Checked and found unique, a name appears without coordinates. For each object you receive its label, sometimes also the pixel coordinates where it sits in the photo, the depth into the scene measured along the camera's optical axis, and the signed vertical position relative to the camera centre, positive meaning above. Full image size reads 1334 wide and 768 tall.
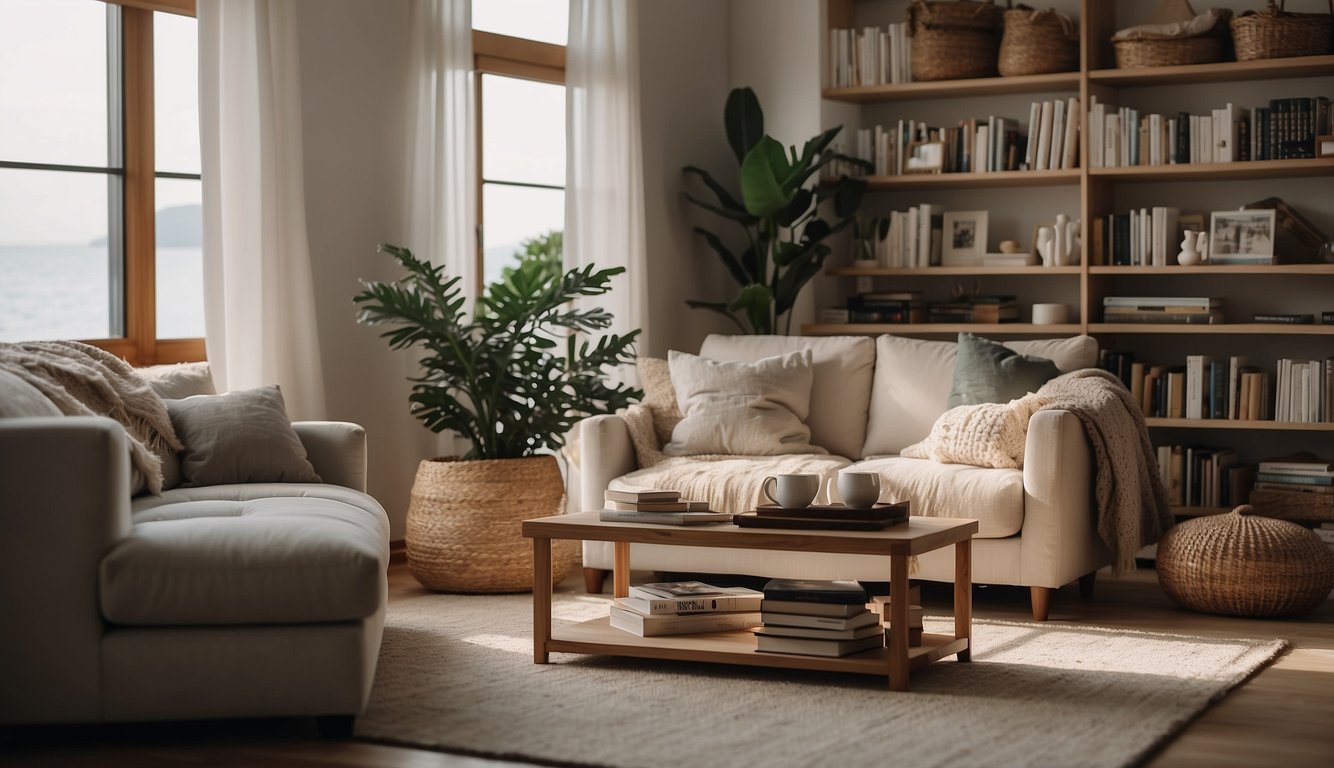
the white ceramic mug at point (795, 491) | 3.68 -0.38
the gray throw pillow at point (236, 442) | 4.12 -0.29
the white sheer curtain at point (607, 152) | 6.09 +0.70
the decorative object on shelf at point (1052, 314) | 6.32 +0.06
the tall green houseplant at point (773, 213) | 6.36 +0.49
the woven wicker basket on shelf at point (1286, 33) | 5.79 +1.09
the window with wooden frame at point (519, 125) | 6.04 +0.81
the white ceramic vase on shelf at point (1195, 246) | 6.02 +0.32
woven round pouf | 4.51 -0.69
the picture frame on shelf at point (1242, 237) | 5.90 +0.35
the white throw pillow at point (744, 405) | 5.17 -0.25
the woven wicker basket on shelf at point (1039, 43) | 6.27 +1.15
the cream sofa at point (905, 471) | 4.48 -0.43
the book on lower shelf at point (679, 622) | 3.86 -0.72
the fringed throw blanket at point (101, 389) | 3.70 -0.14
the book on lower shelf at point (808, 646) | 3.63 -0.73
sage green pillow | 4.96 -0.14
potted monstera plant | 5.01 -0.25
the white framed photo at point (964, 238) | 6.58 +0.39
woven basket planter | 5.00 -0.62
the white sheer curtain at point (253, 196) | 4.82 +0.42
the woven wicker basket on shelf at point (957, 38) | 6.43 +1.20
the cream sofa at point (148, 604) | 3.06 -0.53
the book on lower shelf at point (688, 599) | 3.88 -0.67
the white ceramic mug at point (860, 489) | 3.66 -0.37
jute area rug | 3.04 -0.81
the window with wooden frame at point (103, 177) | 4.60 +0.48
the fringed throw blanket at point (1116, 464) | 4.59 -0.40
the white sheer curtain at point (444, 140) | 5.55 +0.68
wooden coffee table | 3.53 -0.64
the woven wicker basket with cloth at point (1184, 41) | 5.94 +1.10
